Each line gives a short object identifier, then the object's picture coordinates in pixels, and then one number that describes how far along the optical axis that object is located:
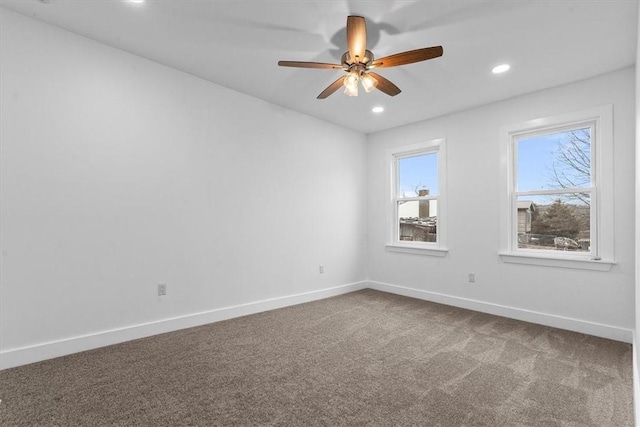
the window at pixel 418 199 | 4.51
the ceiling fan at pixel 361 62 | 2.13
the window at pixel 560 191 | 3.18
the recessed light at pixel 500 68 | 3.05
